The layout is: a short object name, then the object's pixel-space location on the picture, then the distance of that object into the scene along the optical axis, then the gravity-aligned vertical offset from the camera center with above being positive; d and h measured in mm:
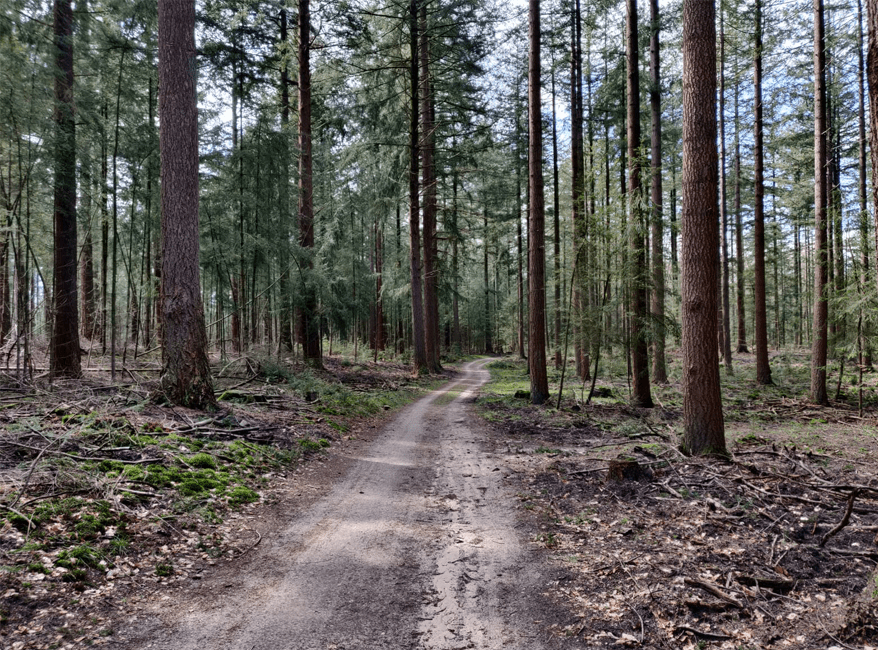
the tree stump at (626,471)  5824 -1855
